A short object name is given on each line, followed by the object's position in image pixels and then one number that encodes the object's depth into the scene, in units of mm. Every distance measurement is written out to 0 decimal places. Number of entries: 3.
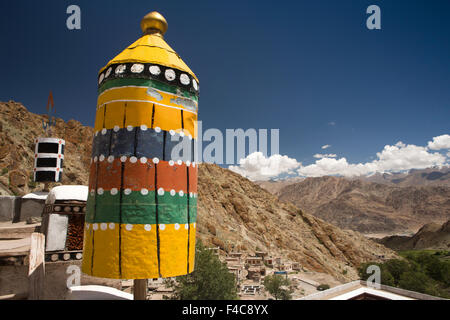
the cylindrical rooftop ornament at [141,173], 4020
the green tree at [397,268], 36456
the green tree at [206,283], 18453
